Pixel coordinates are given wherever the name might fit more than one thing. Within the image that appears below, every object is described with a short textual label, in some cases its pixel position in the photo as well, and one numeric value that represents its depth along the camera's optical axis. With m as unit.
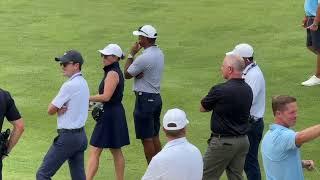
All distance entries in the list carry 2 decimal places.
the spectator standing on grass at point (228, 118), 15.30
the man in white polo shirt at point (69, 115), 15.79
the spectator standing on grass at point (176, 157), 12.14
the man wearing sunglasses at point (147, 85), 18.83
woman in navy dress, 17.48
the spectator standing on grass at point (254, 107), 16.72
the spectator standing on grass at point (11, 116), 14.41
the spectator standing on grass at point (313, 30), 25.41
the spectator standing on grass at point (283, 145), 12.35
